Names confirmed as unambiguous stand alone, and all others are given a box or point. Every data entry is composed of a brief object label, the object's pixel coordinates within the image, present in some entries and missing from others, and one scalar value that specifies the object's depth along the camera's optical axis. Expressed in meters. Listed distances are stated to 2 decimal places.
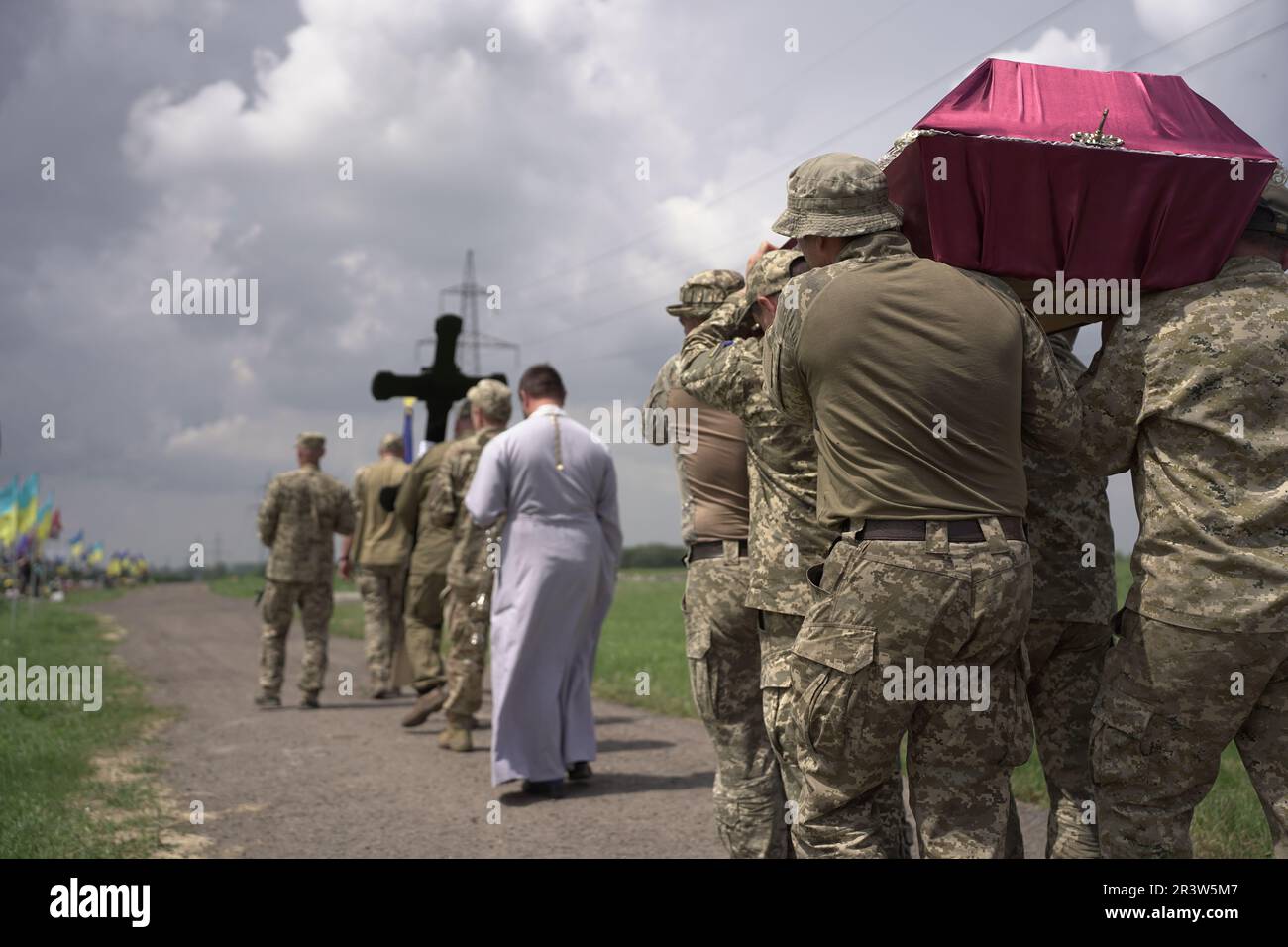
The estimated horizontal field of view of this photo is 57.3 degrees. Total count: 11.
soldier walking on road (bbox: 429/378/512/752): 8.14
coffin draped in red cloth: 3.39
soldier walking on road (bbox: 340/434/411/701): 11.79
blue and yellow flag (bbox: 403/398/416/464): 15.28
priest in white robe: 6.85
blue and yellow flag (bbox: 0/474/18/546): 25.11
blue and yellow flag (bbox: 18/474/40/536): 25.80
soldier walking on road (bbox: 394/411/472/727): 10.09
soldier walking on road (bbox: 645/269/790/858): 4.52
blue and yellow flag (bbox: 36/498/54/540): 28.69
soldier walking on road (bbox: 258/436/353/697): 11.11
